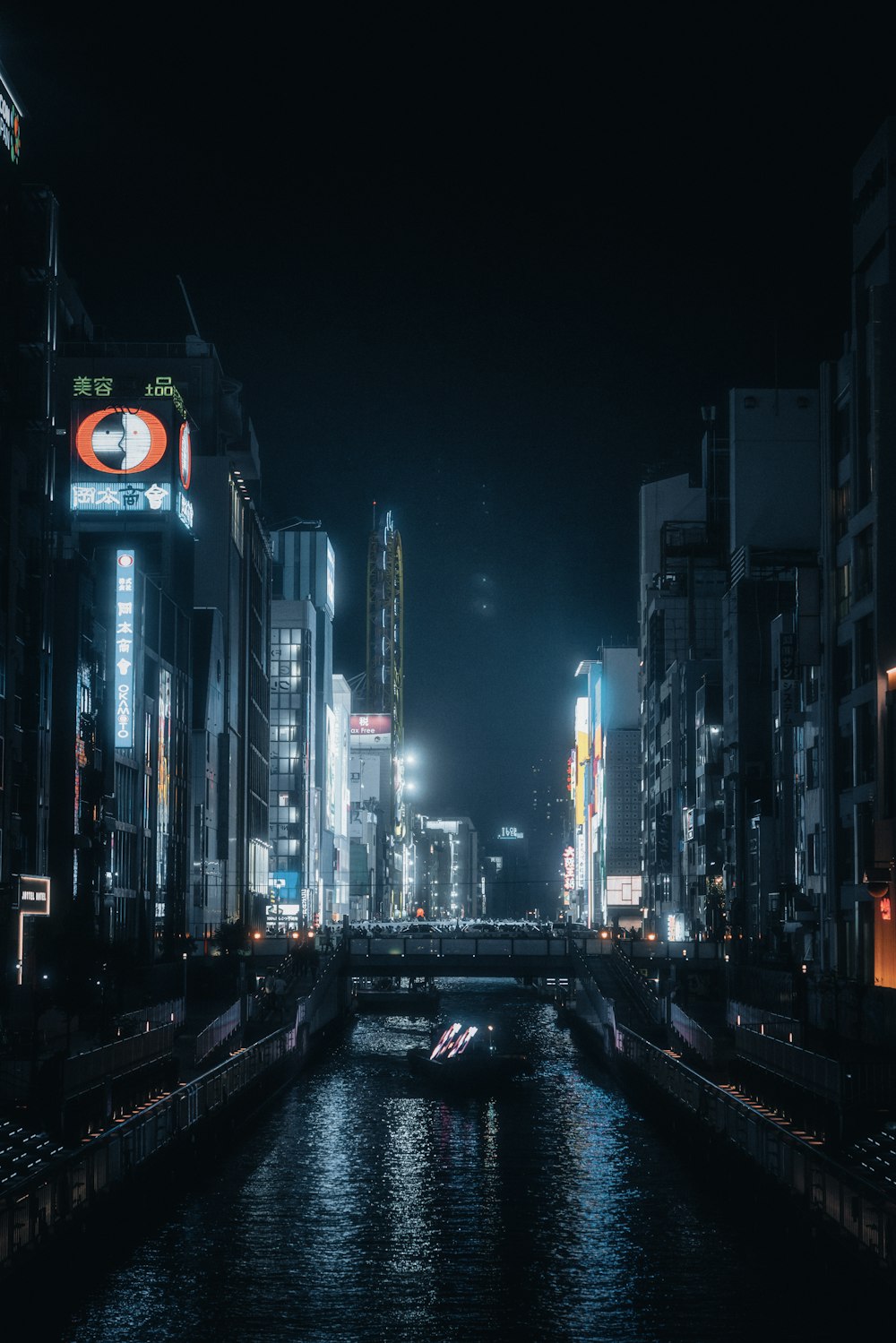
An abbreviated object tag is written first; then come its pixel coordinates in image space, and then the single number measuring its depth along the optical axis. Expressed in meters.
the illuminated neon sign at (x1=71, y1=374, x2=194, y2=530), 127.69
